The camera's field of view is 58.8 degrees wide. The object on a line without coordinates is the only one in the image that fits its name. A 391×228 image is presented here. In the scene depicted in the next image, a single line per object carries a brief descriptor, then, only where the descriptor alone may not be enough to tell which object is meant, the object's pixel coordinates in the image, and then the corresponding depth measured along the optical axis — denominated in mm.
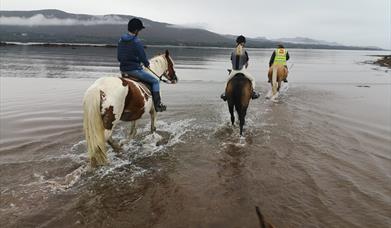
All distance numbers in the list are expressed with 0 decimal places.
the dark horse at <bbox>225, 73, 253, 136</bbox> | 9523
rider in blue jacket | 7633
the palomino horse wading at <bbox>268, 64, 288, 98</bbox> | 16125
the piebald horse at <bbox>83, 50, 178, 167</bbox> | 6469
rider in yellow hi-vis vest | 15953
